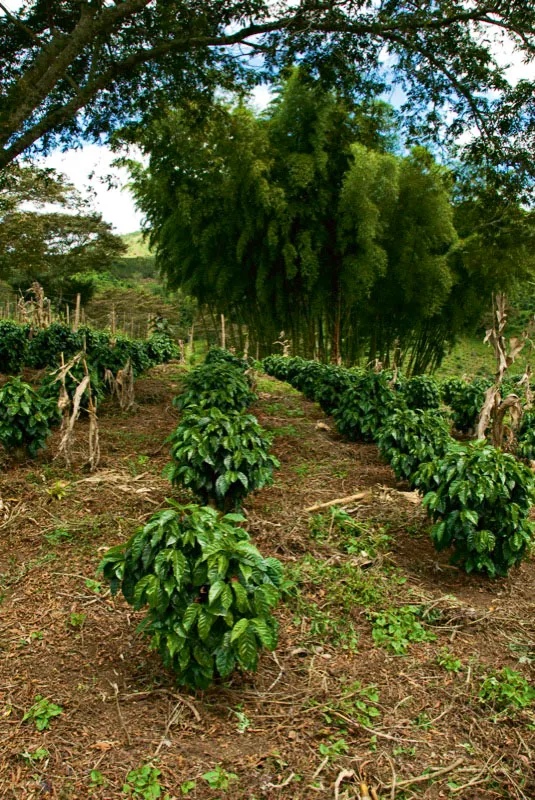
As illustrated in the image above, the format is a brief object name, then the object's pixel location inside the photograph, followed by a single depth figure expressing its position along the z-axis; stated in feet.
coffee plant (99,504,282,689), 6.28
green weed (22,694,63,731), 6.27
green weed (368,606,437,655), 8.19
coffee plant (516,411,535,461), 17.30
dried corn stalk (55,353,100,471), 12.97
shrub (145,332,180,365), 30.04
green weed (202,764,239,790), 5.62
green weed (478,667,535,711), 6.98
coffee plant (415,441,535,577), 9.32
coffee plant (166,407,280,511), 10.06
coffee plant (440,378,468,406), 23.56
